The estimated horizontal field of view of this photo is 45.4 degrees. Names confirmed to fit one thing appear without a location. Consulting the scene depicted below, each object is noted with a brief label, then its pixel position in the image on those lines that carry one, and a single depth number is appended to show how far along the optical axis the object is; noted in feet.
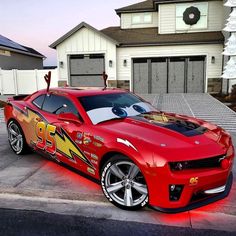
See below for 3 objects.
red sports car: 10.61
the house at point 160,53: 59.36
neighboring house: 72.69
